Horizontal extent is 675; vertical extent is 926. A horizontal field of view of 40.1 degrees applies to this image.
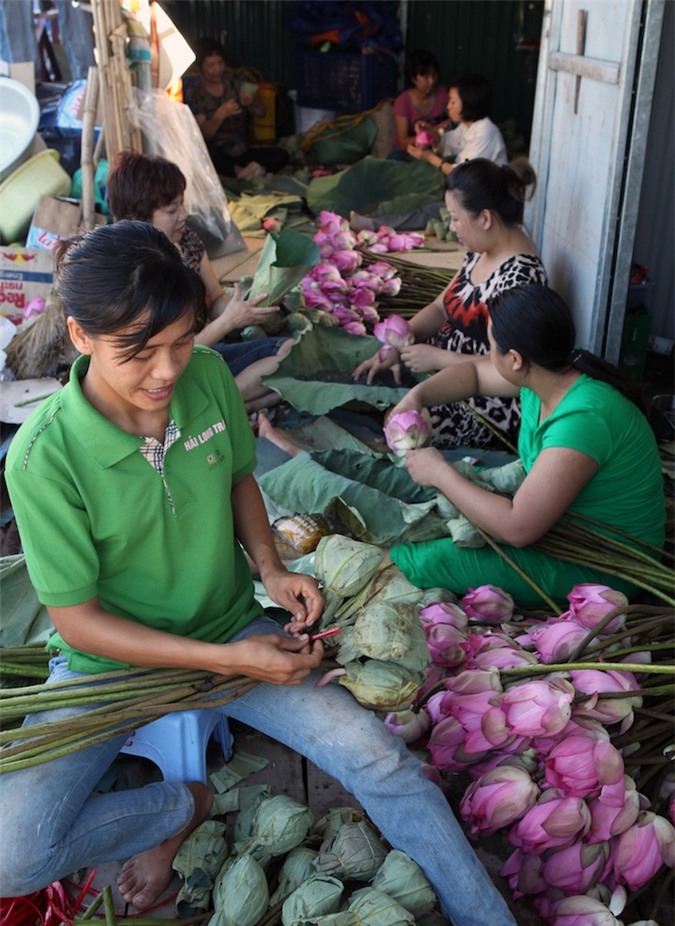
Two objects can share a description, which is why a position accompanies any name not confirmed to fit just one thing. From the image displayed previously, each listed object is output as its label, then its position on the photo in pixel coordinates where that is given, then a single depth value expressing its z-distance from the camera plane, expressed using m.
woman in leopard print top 2.66
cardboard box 3.46
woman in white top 4.84
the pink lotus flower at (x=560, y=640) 1.57
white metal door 2.65
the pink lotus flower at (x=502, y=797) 1.38
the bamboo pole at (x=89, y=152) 3.58
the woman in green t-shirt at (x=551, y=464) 1.87
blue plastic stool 1.56
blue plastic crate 7.24
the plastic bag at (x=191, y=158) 3.83
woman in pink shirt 6.30
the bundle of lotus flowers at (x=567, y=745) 1.36
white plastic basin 4.10
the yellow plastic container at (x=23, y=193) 3.81
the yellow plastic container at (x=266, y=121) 7.28
